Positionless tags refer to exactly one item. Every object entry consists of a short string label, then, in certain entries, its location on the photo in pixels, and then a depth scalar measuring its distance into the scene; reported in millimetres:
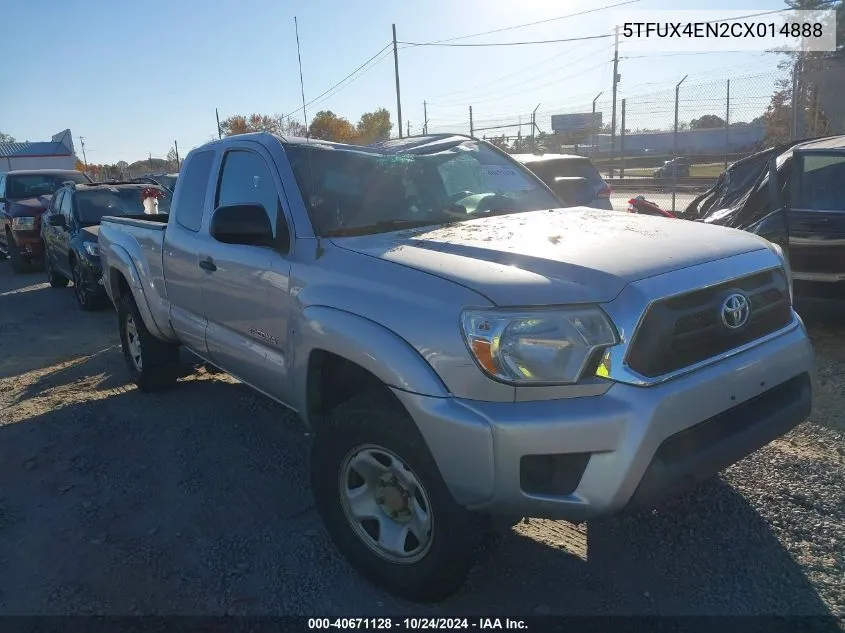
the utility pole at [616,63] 26694
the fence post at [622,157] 17847
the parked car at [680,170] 23488
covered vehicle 5746
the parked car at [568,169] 9320
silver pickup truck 2328
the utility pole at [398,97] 25906
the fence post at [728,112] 14703
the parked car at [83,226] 9195
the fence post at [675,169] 12547
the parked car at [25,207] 13367
